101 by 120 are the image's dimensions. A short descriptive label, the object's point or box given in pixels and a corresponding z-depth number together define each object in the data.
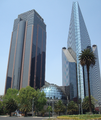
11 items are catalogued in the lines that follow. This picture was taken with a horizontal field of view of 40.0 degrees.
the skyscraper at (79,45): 130.12
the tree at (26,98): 76.68
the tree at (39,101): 81.94
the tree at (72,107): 88.71
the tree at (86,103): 91.49
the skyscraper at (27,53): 148.88
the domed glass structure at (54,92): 121.50
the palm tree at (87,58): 47.78
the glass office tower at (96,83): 134.64
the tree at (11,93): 94.12
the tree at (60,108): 84.06
